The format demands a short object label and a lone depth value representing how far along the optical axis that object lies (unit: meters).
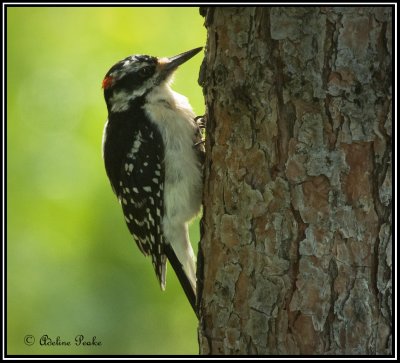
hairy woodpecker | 8.80
